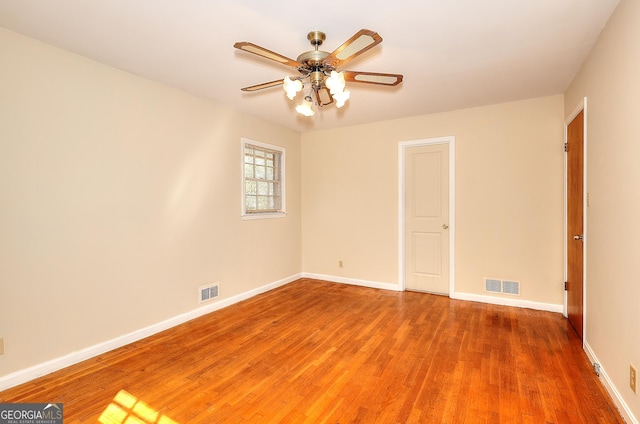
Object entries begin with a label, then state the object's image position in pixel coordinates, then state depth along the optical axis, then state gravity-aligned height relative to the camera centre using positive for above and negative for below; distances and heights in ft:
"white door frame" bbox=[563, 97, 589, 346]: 8.67 -0.26
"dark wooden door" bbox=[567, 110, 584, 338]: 9.56 -0.44
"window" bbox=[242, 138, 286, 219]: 14.25 +1.39
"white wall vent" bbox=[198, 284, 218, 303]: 11.97 -3.22
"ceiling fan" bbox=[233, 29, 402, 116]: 5.75 +2.94
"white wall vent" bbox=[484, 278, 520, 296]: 12.75 -3.17
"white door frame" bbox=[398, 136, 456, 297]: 13.84 +0.28
